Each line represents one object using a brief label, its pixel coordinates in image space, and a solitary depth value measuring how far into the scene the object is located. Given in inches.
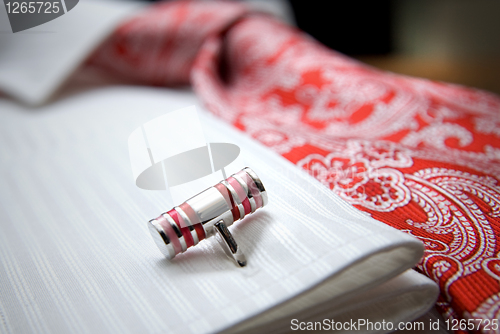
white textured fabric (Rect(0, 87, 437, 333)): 3.6
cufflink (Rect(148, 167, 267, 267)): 3.8
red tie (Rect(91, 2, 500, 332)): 4.1
